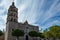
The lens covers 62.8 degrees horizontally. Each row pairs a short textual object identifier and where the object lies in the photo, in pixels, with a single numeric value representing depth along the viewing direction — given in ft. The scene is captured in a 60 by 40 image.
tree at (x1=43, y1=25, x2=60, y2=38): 50.58
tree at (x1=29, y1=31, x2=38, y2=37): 62.41
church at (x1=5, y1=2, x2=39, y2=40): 62.06
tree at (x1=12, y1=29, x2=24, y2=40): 57.73
